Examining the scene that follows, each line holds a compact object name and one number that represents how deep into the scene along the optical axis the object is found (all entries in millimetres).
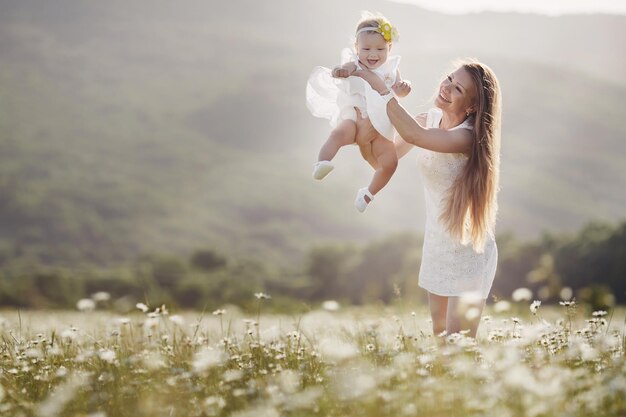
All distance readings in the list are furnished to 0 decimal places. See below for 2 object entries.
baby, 11602
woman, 11078
